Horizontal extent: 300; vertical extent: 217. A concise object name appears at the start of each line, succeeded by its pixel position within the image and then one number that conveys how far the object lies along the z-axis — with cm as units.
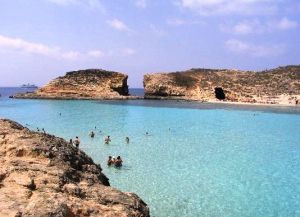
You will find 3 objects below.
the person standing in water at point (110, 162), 2131
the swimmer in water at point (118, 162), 2094
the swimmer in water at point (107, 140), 2838
